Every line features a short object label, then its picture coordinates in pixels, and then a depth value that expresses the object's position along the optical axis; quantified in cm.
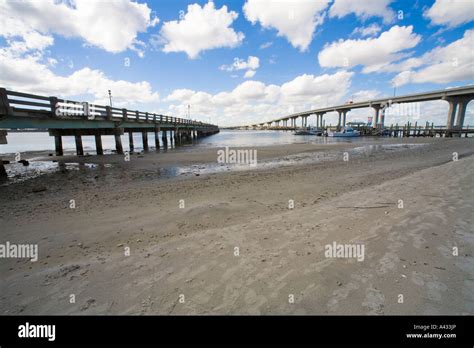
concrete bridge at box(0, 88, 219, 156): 1188
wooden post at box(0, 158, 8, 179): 1250
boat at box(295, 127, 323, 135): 9066
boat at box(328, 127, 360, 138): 6762
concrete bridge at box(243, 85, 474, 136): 5697
